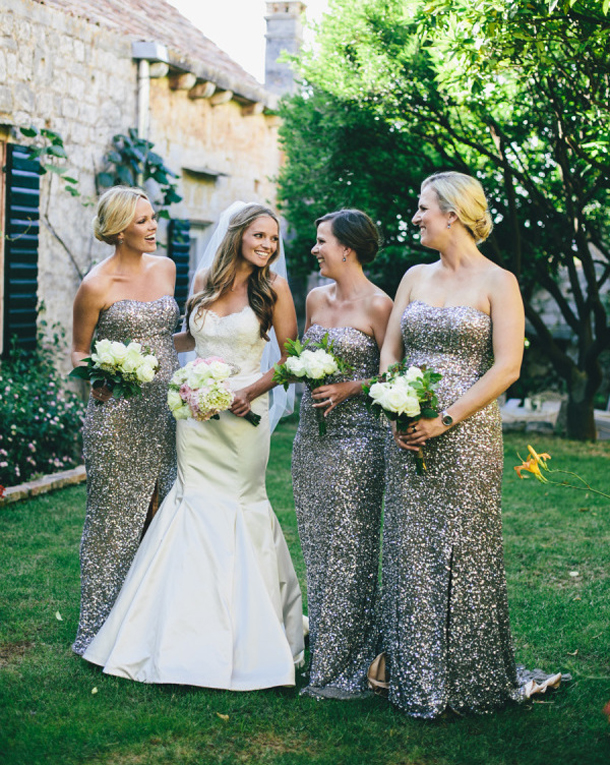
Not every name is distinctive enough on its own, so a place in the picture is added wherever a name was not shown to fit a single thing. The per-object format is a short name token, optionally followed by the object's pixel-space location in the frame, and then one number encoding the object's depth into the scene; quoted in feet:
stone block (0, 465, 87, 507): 26.61
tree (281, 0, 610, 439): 35.29
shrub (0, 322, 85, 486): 28.45
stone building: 31.42
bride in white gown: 14.51
